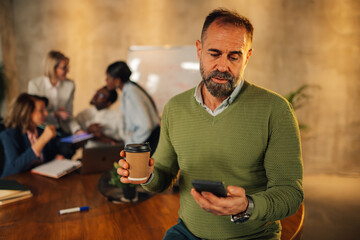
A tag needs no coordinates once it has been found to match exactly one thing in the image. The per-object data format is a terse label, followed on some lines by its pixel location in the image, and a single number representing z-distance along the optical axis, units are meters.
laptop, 2.16
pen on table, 1.55
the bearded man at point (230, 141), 1.12
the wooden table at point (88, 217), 1.36
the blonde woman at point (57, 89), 3.65
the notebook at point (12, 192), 1.65
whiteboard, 4.20
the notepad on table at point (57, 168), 2.11
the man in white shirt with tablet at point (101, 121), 3.99
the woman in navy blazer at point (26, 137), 2.26
